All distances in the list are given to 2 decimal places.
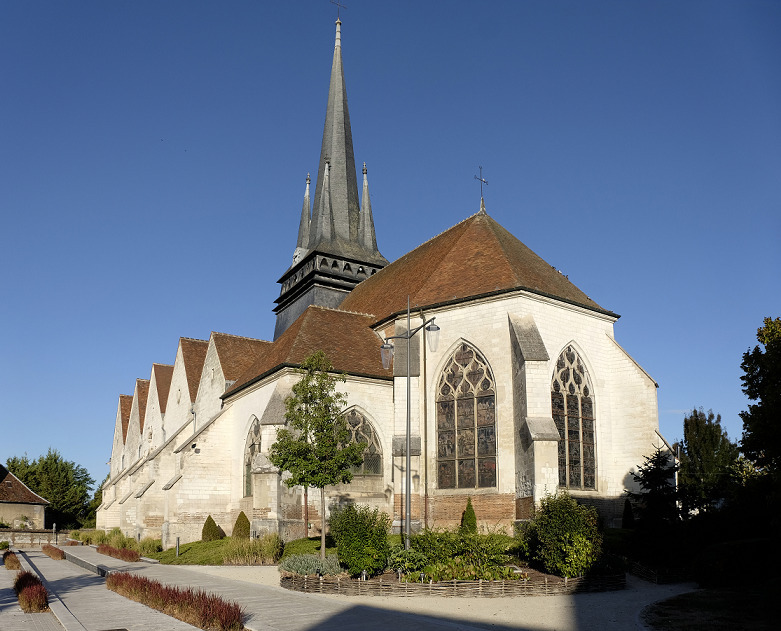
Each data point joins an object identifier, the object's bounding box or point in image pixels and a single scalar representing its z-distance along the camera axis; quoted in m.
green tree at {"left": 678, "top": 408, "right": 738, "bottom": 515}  39.11
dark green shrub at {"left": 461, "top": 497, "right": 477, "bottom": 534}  20.84
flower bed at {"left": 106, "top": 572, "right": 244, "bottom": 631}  9.20
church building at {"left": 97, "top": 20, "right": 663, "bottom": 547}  21.77
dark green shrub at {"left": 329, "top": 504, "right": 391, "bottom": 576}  14.11
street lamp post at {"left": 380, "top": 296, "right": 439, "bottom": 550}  17.58
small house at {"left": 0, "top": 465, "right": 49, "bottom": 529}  40.72
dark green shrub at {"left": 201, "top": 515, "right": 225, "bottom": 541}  25.19
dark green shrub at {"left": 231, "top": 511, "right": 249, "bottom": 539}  23.39
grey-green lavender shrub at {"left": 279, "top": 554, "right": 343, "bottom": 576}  14.88
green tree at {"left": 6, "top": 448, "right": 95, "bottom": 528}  53.50
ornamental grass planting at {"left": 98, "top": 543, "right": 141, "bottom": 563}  23.27
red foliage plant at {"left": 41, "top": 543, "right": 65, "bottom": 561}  25.88
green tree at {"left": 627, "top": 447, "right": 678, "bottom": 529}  16.72
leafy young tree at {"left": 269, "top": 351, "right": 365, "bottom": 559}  18.45
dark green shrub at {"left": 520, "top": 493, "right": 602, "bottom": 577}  14.05
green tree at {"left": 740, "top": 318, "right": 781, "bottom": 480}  17.83
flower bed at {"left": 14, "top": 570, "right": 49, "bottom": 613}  11.34
